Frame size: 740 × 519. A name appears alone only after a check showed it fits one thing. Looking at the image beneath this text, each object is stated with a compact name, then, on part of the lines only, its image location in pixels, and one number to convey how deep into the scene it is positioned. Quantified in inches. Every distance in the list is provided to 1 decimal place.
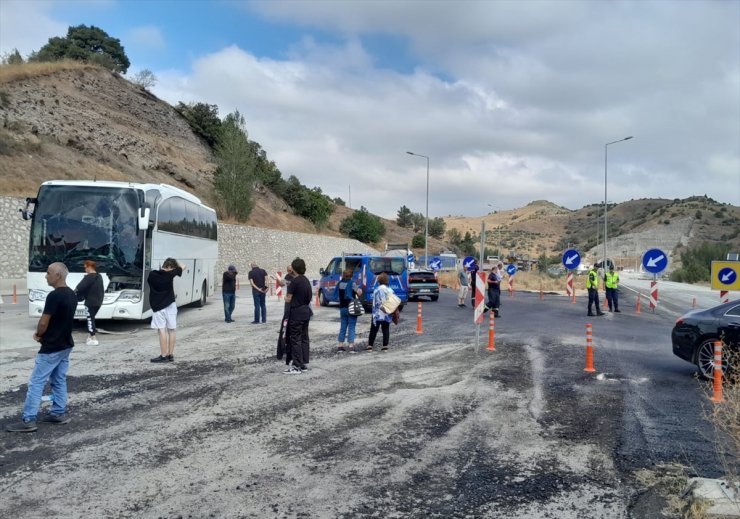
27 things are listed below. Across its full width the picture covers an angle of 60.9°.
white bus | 600.1
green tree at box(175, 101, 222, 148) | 2687.5
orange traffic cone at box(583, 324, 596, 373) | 438.6
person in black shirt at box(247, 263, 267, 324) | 690.8
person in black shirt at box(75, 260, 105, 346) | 510.6
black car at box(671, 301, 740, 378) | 410.0
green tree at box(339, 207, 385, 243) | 3415.4
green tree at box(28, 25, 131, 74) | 2433.6
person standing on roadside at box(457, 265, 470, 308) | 1065.5
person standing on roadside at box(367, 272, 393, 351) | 513.3
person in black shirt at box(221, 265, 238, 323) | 701.9
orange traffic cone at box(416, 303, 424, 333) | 662.9
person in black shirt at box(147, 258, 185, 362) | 438.3
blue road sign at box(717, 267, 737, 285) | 640.4
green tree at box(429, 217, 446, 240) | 4557.1
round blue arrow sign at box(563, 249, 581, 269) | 1035.6
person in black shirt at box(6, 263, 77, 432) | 277.0
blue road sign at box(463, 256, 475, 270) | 1082.1
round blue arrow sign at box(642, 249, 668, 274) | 782.5
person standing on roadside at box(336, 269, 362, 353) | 510.0
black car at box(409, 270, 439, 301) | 1187.9
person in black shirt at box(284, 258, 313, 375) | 416.5
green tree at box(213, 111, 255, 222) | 1950.1
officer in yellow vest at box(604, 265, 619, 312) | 938.1
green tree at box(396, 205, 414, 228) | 4747.3
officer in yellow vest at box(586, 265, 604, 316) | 869.2
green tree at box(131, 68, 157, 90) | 2573.8
